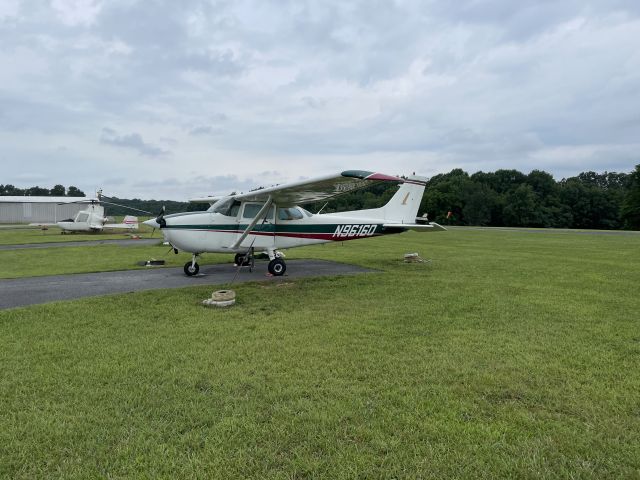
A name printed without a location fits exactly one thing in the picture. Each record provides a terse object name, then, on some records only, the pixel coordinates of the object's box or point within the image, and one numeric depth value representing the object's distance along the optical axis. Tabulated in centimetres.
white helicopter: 3055
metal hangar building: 6259
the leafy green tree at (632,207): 6475
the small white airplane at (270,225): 1024
